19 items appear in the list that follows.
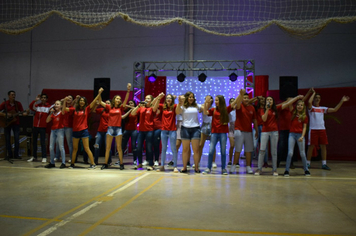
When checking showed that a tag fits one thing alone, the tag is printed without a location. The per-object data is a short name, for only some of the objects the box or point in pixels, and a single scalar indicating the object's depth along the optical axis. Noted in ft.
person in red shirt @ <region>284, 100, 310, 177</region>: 19.85
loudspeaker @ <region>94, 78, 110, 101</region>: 33.78
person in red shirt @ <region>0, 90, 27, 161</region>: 27.53
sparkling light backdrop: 39.34
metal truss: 33.50
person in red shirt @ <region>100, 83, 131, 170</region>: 22.03
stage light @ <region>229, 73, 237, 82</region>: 35.40
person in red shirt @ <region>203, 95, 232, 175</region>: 20.38
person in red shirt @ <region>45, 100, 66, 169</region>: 22.57
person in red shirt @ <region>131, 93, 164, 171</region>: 22.06
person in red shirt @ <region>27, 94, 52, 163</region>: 26.55
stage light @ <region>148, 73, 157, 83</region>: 36.70
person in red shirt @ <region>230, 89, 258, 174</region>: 20.59
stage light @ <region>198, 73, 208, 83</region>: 36.29
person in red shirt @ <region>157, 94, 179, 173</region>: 21.49
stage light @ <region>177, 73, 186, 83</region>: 36.63
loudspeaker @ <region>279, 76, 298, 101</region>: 30.40
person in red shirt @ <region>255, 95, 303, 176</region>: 20.11
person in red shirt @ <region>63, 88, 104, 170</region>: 22.35
